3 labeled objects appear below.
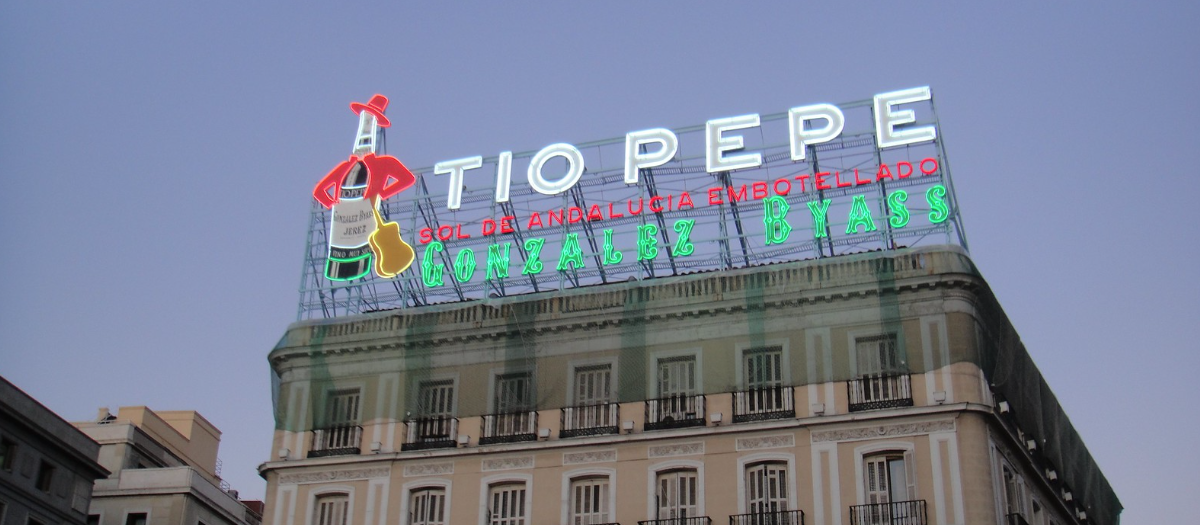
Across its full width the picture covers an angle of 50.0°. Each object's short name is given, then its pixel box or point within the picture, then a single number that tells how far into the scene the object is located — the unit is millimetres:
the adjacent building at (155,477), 62250
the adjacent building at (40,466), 53688
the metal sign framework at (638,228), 42844
